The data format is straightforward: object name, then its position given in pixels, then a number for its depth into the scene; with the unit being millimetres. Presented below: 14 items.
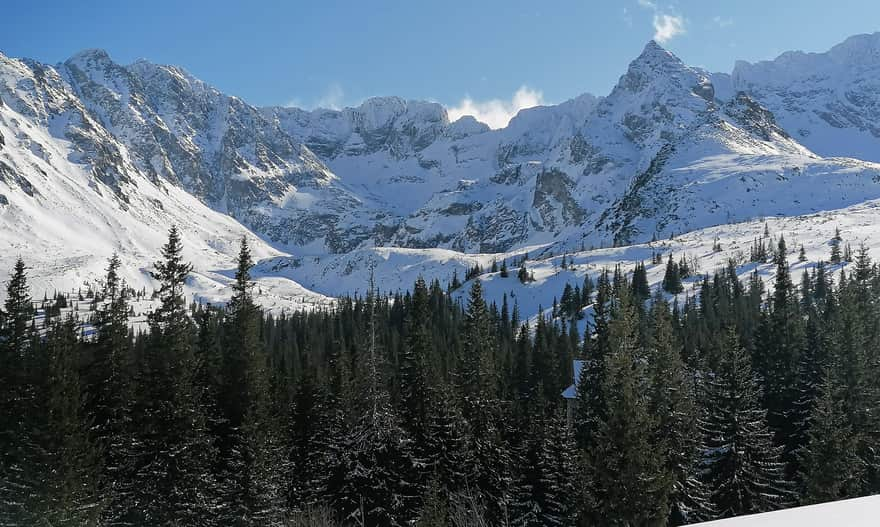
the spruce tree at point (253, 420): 36156
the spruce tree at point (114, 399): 34281
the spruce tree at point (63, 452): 27984
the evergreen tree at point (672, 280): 160625
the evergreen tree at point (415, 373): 48041
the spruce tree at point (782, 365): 47344
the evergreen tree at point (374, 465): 41031
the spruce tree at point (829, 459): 34812
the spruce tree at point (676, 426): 35531
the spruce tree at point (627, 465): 29547
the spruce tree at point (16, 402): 28641
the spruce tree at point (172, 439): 34562
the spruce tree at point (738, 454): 37469
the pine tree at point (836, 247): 159750
